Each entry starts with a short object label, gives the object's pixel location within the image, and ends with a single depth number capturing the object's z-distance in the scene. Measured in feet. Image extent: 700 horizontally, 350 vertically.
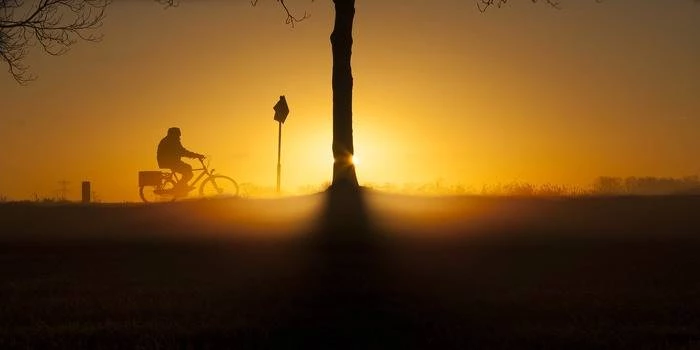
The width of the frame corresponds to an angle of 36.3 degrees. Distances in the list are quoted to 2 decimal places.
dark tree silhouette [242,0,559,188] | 86.94
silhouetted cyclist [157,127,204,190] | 103.60
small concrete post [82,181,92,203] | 139.59
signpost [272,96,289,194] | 119.75
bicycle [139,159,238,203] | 108.58
